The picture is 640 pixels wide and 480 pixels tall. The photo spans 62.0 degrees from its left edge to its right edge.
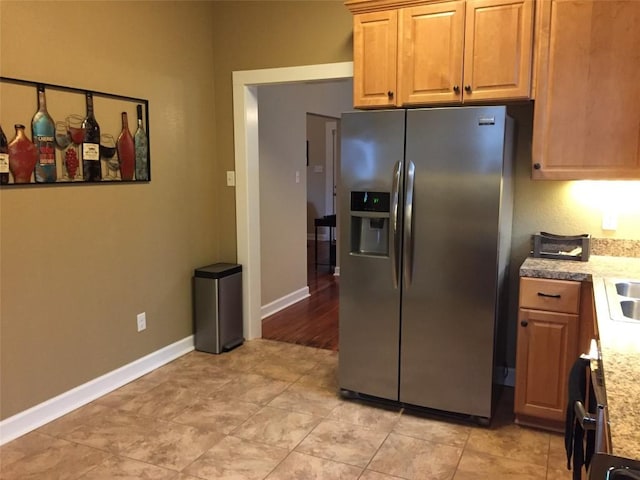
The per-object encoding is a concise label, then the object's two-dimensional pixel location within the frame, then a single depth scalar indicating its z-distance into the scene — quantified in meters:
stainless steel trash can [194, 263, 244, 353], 3.89
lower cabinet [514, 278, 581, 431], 2.61
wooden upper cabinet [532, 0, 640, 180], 2.56
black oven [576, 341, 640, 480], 0.84
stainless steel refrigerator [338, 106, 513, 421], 2.68
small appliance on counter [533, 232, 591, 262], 2.92
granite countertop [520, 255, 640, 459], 1.02
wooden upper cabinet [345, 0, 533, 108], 2.70
